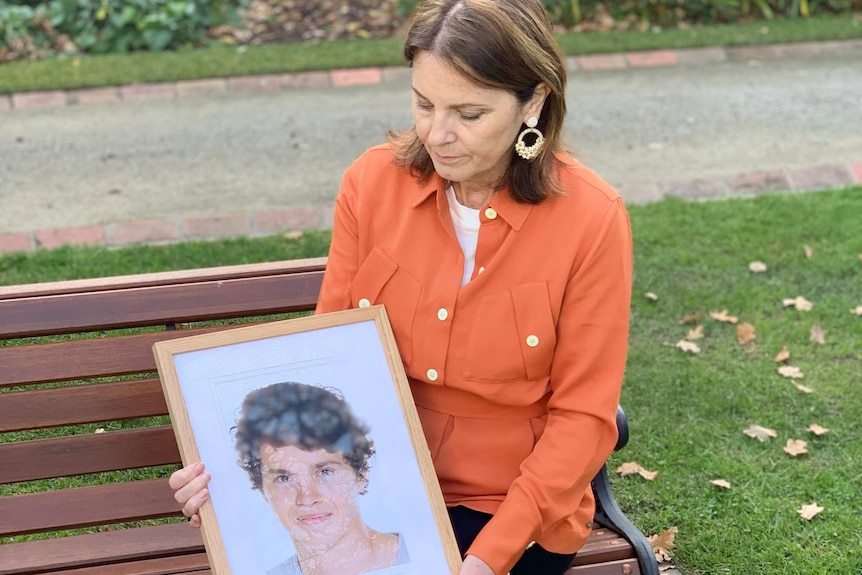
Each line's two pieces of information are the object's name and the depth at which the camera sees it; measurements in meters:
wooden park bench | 2.68
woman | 2.19
